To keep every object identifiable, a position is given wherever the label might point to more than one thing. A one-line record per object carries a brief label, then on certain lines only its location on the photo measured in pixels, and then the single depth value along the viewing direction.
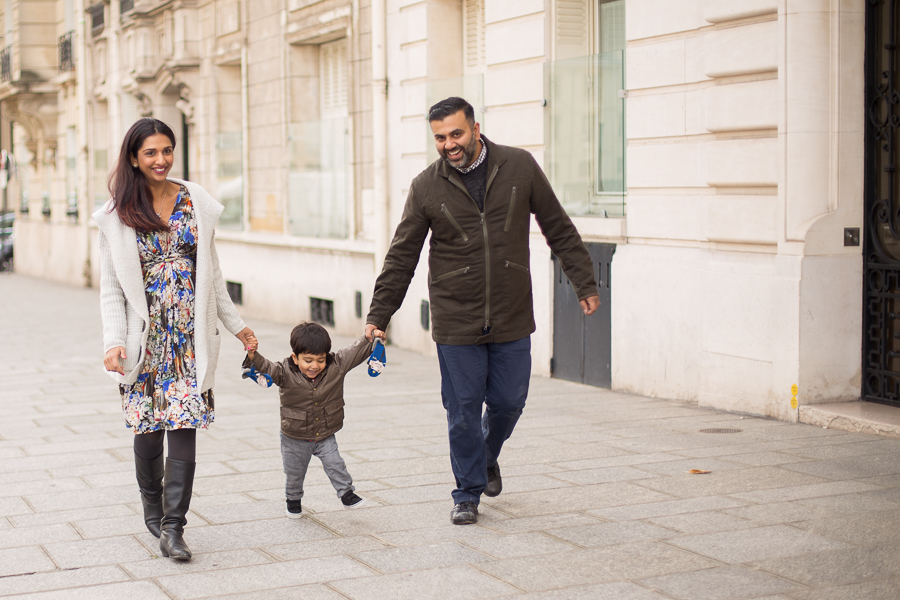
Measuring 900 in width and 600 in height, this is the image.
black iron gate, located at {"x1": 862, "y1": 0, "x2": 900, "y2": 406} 7.44
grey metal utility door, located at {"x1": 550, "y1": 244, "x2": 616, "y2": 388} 9.53
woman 4.80
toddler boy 5.29
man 5.32
